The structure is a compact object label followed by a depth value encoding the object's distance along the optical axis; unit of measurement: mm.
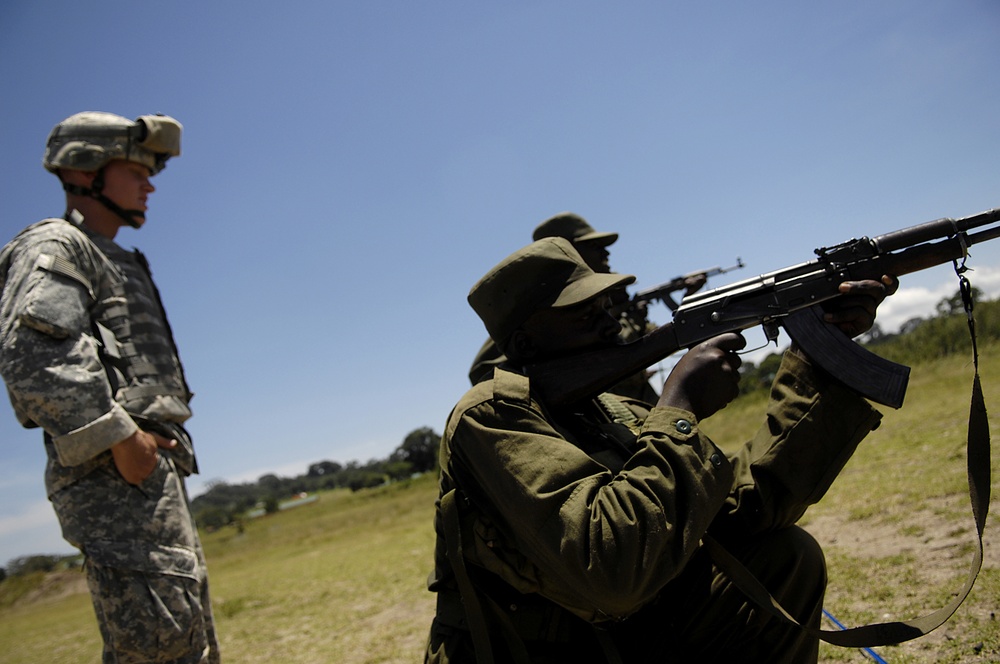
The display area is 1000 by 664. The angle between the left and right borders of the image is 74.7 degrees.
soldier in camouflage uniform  2633
